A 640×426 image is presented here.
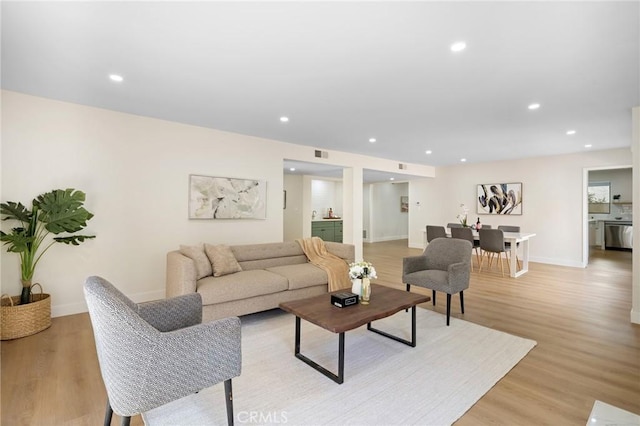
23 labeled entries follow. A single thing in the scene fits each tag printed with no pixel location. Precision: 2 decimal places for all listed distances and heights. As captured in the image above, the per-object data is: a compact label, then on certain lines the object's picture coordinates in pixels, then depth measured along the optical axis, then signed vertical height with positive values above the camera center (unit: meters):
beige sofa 3.02 -0.73
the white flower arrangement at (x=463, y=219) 6.24 -0.14
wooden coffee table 2.14 -0.79
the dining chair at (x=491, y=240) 5.49 -0.51
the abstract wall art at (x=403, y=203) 11.81 +0.36
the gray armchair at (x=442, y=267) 3.27 -0.66
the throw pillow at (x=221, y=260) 3.40 -0.55
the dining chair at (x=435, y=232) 6.22 -0.41
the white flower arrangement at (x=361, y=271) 2.62 -0.51
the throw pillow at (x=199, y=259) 3.27 -0.52
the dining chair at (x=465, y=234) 5.81 -0.43
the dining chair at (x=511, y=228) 6.57 -0.34
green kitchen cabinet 9.11 -0.53
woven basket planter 2.80 -1.00
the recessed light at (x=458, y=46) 2.14 +1.21
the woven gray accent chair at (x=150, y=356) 1.40 -0.72
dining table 5.48 -0.69
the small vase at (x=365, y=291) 2.61 -0.68
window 8.97 +0.48
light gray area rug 1.83 -1.22
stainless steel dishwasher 8.41 -0.63
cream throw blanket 3.88 -0.68
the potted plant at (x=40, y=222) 2.99 -0.10
